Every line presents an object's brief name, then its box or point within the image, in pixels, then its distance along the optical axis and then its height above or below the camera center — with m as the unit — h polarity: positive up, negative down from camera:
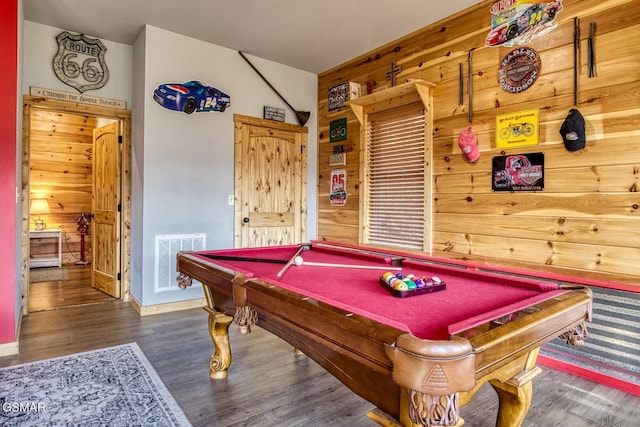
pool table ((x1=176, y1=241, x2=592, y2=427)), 0.92 -0.34
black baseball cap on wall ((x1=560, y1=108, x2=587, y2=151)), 2.48 +0.56
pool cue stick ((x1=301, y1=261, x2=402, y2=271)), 2.16 -0.31
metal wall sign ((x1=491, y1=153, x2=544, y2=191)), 2.72 +0.31
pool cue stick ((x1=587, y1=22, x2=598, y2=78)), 2.48 +1.09
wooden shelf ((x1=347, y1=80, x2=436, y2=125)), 3.40 +1.17
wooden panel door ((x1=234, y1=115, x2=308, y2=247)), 4.38 +0.37
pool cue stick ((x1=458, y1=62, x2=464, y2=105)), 3.23 +1.11
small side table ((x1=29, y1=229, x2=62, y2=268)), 6.02 -0.63
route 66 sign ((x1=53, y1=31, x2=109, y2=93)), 3.75 +1.55
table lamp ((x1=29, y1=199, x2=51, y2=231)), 6.23 +0.04
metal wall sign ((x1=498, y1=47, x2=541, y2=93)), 2.78 +1.11
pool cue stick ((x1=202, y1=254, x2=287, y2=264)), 2.33 -0.30
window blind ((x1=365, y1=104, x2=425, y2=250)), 3.62 +0.37
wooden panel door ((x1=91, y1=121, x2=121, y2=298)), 4.23 +0.02
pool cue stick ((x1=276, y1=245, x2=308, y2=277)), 1.90 -0.30
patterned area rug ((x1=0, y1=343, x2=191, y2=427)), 1.91 -1.05
